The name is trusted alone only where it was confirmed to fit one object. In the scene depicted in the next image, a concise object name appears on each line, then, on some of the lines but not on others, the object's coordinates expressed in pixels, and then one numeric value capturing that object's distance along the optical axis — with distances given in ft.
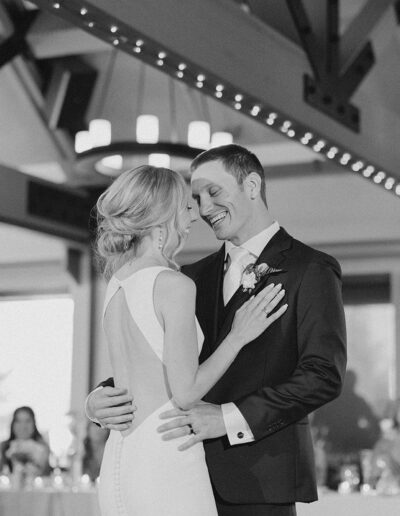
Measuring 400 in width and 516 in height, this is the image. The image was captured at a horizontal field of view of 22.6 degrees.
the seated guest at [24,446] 20.74
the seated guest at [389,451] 16.75
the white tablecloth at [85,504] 13.62
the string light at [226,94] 10.22
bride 6.89
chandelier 20.92
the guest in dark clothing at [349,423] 28.71
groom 7.20
